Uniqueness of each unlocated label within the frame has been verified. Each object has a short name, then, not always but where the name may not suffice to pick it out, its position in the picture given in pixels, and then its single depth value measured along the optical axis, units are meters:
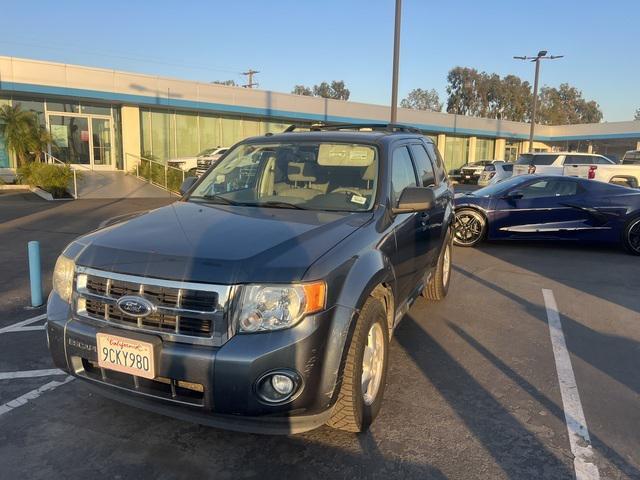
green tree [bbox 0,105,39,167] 19.20
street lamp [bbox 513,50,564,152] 30.88
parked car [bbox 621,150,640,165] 22.47
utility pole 67.62
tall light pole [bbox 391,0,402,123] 14.73
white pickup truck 17.28
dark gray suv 2.58
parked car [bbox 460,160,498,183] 33.03
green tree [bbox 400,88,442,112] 118.19
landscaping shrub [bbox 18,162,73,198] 16.56
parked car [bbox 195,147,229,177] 21.91
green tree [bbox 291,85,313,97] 109.50
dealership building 21.44
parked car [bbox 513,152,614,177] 20.02
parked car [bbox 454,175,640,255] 9.34
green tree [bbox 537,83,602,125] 97.56
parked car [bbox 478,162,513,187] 24.77
